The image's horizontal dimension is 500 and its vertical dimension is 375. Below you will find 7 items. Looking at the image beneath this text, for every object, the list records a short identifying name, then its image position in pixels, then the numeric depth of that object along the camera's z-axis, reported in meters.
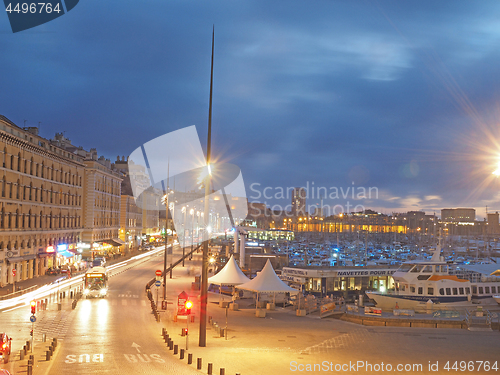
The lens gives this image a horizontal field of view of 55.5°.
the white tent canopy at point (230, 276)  38.38
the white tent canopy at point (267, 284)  34.12
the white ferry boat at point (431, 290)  40.94
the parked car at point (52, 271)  55.88
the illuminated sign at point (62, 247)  60.91
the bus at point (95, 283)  38.88
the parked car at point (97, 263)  60.91
